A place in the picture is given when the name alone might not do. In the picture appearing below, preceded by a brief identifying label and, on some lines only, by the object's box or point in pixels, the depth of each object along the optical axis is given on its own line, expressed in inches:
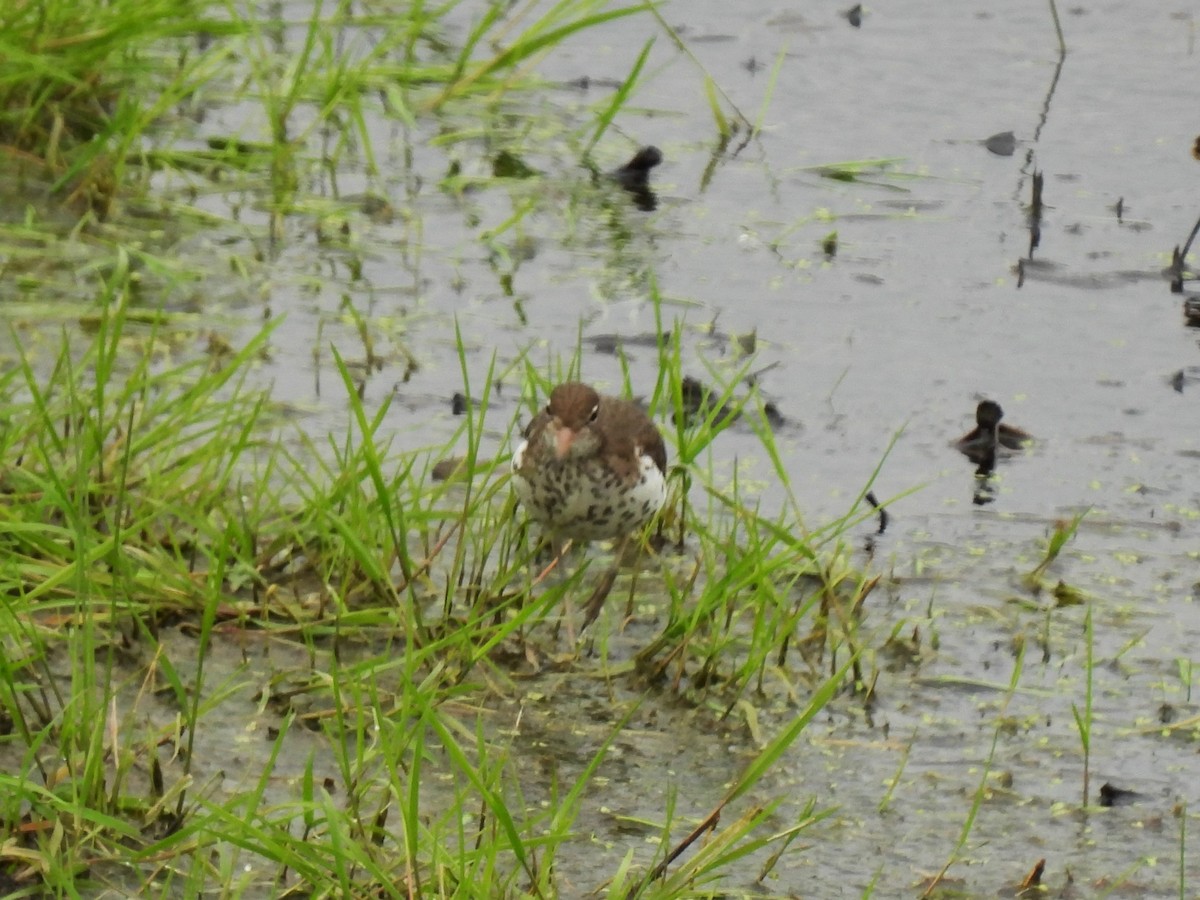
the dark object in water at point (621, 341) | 509.7
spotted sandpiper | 373.1
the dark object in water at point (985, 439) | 465.4
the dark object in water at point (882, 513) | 437.1
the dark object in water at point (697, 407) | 479.5
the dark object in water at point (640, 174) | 607.5
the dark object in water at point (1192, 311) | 546.6
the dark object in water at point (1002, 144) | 650.8
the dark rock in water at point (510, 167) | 608.1
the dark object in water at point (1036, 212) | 592.7
